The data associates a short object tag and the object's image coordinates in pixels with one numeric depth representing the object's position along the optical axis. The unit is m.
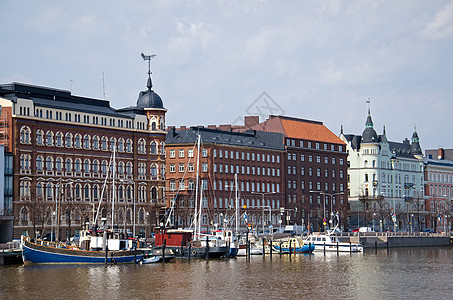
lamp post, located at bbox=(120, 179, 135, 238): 147.19
